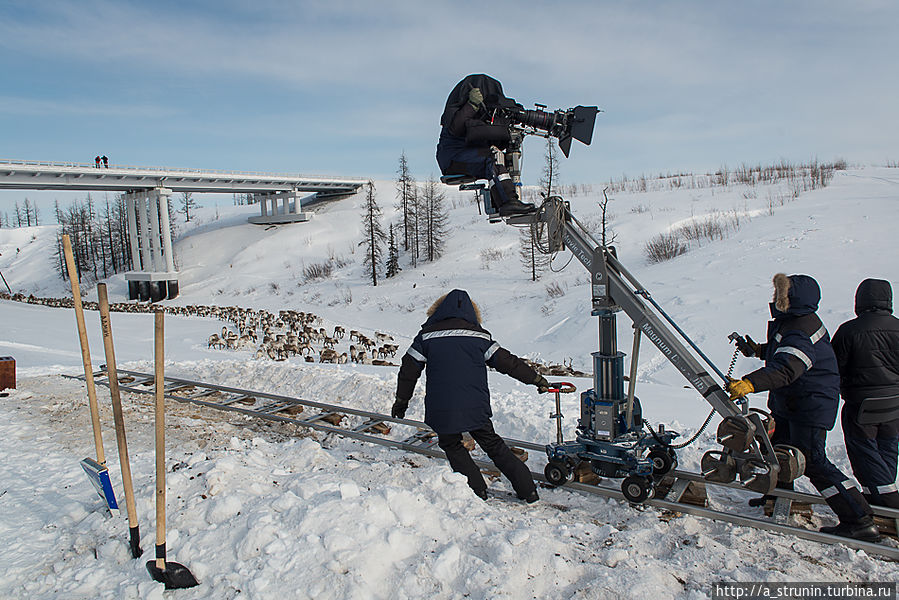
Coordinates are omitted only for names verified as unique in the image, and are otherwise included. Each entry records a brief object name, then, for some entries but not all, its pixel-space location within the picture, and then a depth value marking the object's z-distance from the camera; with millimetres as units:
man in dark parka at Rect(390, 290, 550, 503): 5031
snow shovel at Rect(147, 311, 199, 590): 3604
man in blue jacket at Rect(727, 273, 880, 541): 4191
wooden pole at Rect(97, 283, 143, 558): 3818
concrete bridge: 40875
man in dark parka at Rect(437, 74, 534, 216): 5012
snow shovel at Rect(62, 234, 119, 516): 4016
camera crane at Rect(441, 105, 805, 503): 4246
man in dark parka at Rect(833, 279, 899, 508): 4383
